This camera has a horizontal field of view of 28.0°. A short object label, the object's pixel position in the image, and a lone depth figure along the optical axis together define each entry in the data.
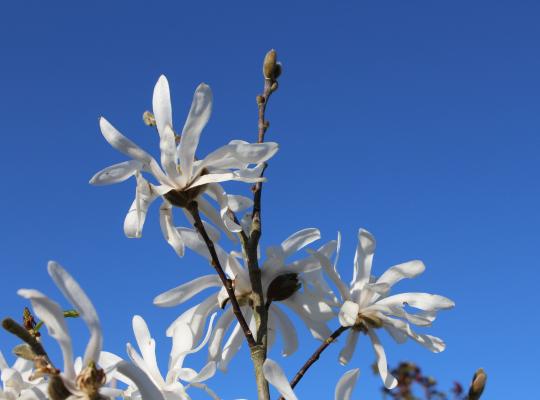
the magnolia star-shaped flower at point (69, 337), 0.45
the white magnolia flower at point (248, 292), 0.57
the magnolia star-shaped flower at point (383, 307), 0.58
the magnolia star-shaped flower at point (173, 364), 0.56
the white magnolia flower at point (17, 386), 0.48
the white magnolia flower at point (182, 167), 0.54
